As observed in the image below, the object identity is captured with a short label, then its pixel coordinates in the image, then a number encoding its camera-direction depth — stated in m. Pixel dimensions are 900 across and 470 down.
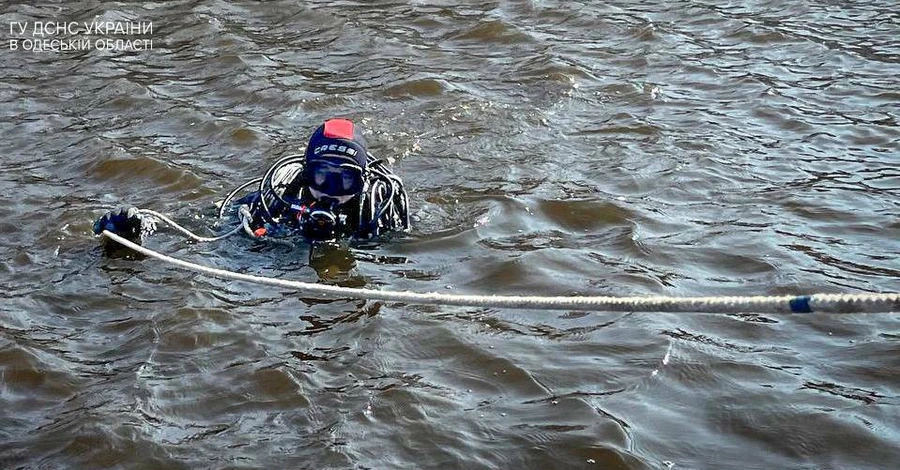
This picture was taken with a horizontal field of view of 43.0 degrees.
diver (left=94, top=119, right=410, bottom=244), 6.61
